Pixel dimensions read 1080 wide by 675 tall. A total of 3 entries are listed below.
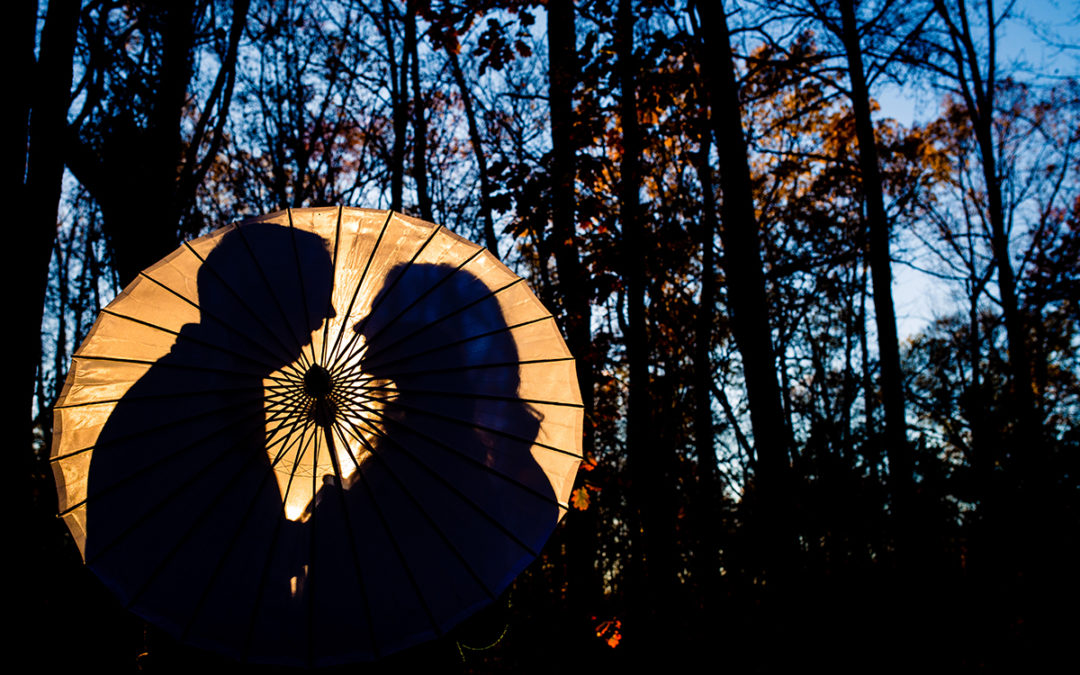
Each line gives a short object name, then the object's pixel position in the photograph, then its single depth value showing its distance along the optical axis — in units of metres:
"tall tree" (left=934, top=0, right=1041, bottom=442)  9.23
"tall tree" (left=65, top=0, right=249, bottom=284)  4.30
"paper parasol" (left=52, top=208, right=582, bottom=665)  2.24
